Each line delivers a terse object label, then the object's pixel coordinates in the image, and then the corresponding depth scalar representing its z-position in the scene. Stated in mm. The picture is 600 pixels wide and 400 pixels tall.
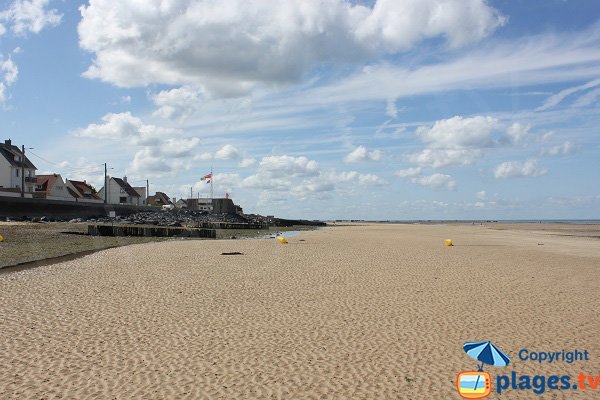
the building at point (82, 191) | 89250
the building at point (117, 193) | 105250
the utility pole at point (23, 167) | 64438
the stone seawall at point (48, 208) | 53688
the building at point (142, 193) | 116556
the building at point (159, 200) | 133000
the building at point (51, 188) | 78419
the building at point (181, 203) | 138150
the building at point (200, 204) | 131325
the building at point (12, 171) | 69719
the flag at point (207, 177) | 93188
